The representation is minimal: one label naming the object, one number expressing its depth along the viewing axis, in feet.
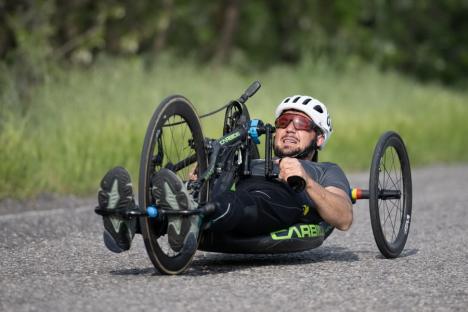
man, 41.42
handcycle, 41.86
